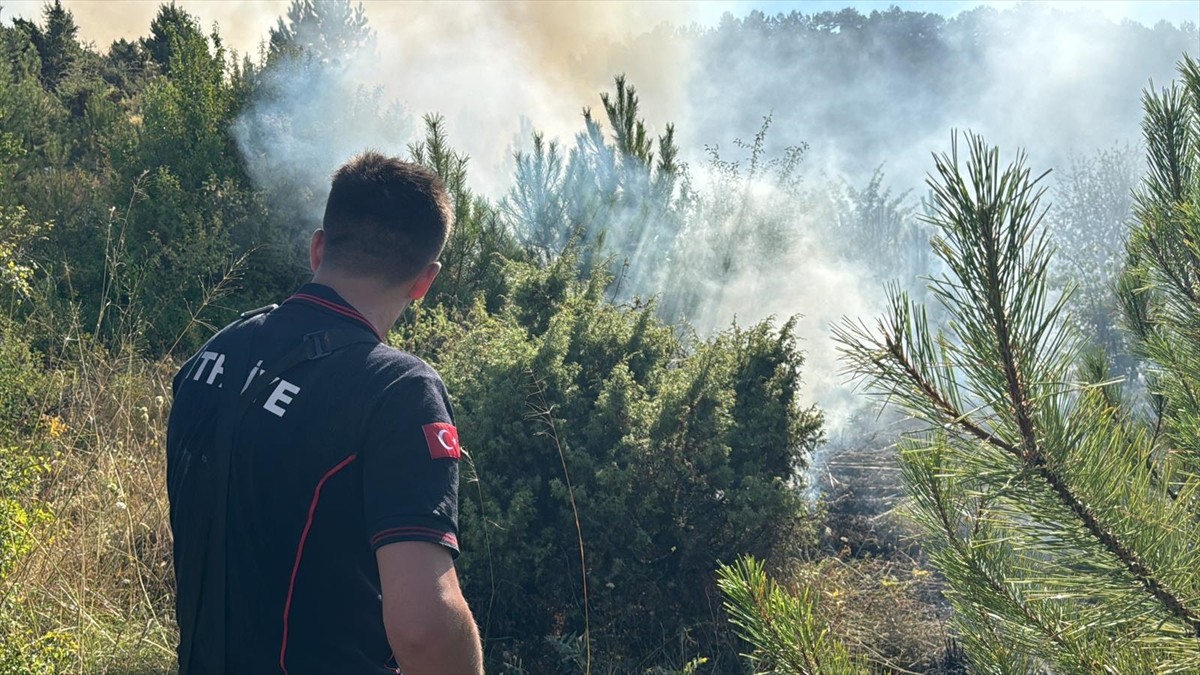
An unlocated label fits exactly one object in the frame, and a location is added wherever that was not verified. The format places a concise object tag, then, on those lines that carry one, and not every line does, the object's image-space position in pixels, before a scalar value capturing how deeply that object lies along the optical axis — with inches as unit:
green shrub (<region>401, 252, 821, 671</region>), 165.8
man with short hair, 67.2
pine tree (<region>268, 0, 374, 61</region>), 522.6
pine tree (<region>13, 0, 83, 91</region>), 605.0
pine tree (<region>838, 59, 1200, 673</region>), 53.2
